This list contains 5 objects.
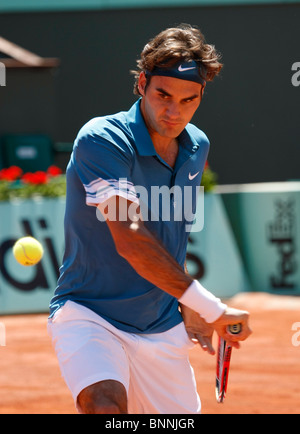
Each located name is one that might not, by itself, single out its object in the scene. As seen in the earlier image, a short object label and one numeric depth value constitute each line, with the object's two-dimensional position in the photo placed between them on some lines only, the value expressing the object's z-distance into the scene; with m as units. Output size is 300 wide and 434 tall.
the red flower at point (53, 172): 19.85
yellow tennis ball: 7.20
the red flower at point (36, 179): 18.70
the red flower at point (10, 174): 19.06
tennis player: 6.12
